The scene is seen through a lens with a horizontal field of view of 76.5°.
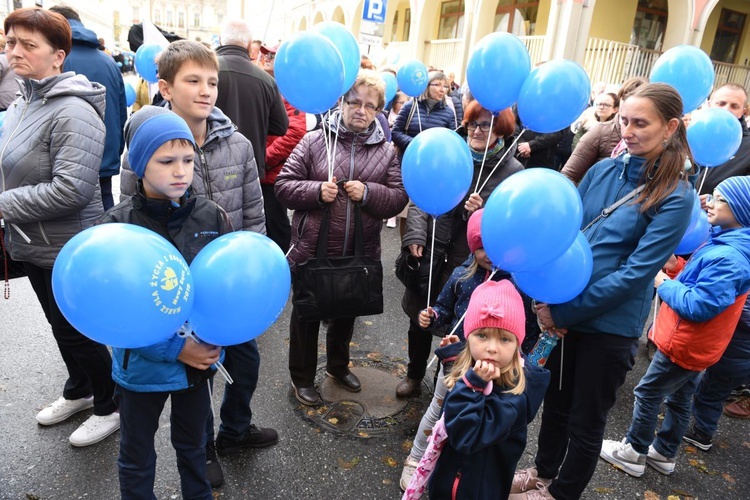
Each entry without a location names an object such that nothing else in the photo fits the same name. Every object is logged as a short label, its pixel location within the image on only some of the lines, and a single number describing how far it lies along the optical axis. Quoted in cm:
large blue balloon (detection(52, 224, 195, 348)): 132
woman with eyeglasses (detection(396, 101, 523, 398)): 279
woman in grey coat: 220
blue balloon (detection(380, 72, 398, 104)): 651
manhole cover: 296
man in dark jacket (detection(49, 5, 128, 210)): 380
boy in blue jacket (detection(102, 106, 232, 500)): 173
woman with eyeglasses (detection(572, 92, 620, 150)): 492
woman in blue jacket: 195
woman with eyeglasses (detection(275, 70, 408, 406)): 272
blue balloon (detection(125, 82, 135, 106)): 796
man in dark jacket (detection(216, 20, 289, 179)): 360
